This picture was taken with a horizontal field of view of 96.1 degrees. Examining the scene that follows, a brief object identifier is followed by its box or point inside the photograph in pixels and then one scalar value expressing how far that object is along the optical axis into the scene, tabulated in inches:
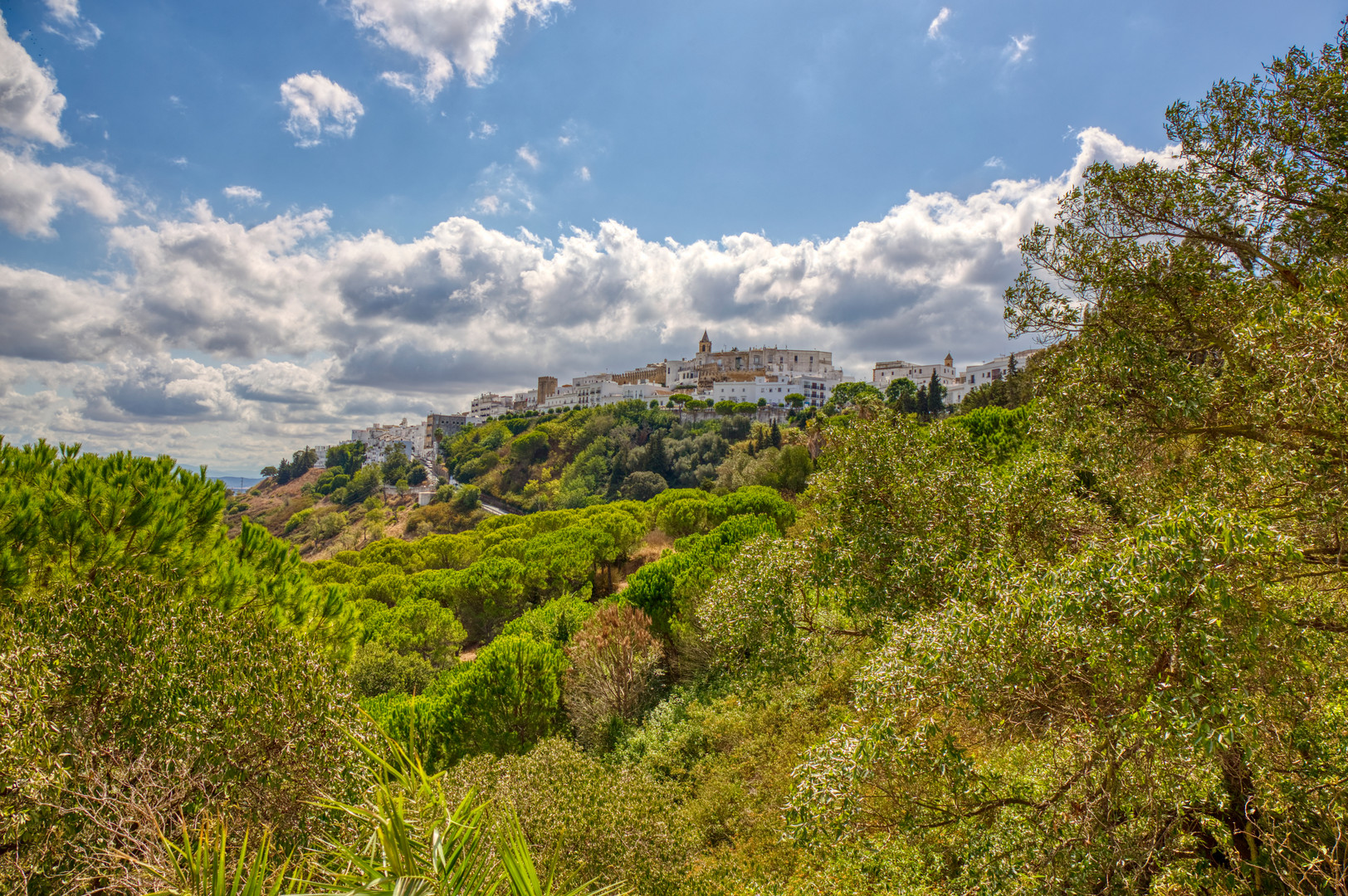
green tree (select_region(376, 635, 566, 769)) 614.9
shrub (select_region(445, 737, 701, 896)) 351.6
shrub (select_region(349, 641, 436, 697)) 780.0
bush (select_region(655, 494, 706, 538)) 1327.5
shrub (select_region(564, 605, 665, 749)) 678.5
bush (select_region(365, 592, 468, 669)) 896.3
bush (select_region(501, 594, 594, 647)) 849.5
